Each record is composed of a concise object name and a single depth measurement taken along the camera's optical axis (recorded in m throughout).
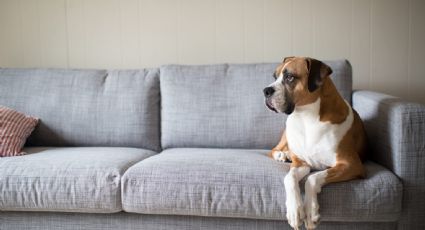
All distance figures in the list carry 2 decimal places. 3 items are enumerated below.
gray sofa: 1.50
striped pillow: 1.90
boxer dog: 1.57
